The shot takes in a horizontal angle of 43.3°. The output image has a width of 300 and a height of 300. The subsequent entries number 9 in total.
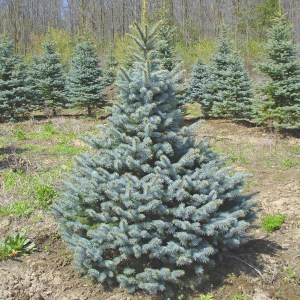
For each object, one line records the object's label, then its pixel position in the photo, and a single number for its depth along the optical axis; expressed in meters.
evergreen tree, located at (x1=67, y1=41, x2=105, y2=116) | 16.69
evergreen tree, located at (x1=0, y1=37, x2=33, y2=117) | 15.68
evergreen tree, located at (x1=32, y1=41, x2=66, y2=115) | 17.08
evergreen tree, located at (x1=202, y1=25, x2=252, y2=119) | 14.40
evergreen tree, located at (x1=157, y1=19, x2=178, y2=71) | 15.91
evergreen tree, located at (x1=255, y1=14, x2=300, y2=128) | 12.10
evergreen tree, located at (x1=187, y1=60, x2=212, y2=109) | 17.50
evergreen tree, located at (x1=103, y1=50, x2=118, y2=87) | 23.70
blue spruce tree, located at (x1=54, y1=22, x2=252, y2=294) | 3.80
